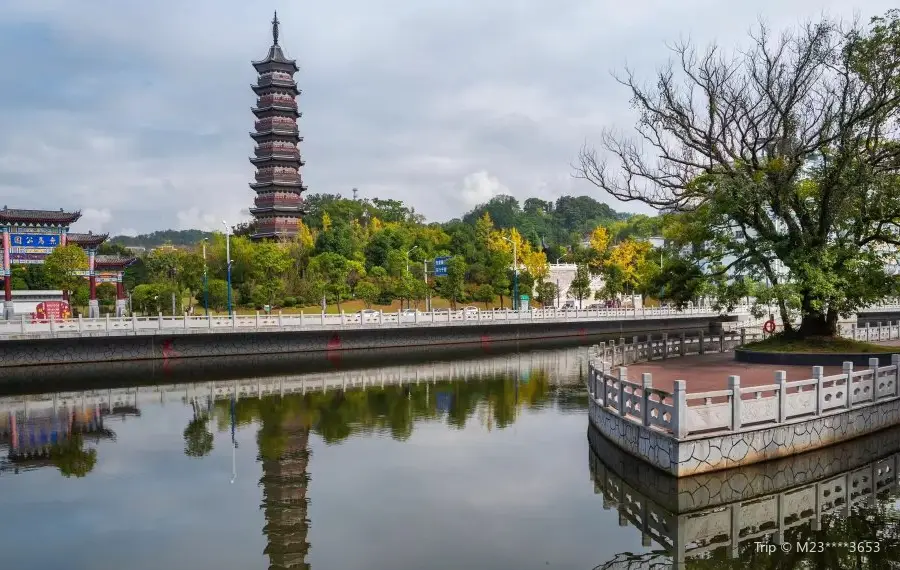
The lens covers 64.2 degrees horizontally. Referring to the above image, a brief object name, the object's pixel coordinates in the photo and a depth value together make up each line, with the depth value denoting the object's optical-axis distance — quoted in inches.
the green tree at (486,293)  2518.5
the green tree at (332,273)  2305.6
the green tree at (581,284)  2716.5
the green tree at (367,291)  2314.2
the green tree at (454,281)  2385.6
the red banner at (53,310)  1700.3
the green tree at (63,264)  1739.7
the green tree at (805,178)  829.8
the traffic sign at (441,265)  2370.8
